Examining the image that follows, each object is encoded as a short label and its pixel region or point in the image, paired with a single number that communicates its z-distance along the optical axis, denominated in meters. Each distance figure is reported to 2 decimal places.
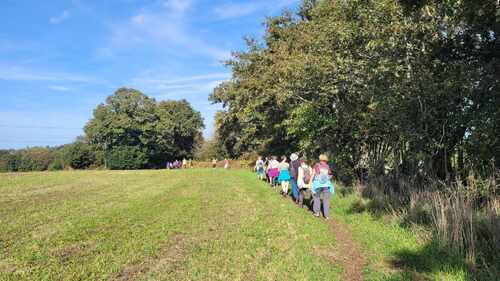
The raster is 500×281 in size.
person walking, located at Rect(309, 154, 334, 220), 10.43
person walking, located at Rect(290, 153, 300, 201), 13.81
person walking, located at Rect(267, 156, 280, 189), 20.05
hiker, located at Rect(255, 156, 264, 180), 26.75
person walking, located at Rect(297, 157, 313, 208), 12.55
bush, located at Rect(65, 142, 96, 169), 64.62
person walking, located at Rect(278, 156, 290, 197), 15.66
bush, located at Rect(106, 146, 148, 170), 61.25
